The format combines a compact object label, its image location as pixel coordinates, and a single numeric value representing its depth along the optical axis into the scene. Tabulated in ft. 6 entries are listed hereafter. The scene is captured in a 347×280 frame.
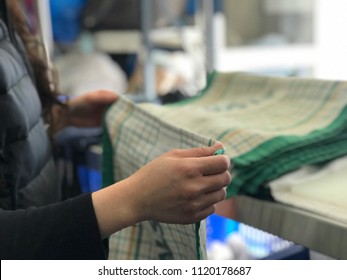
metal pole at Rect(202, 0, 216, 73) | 5.66
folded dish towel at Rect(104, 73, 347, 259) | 2.19
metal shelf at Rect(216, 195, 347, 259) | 1.87
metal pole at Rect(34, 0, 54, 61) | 6.44
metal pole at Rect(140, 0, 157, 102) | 7.38
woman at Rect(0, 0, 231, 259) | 1.72
